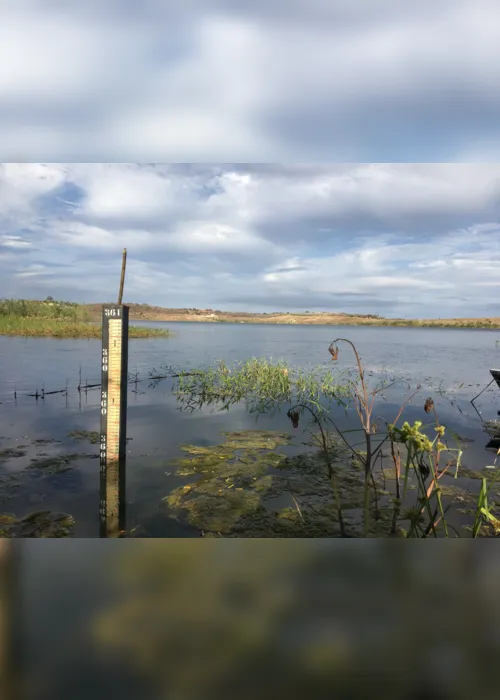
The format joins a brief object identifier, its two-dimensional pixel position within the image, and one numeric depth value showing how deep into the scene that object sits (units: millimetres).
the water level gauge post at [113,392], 2650
